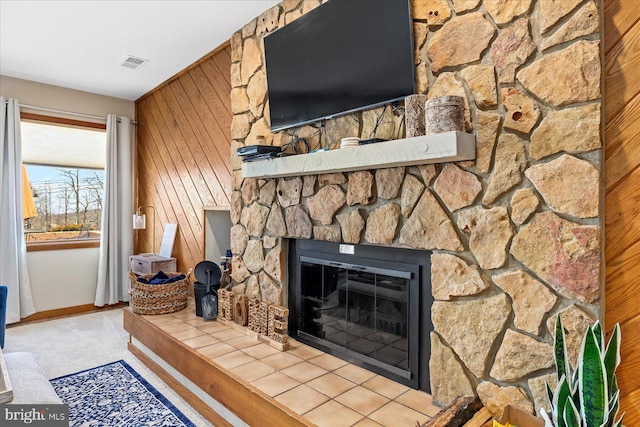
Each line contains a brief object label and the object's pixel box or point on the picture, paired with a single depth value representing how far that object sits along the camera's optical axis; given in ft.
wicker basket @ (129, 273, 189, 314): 10.32
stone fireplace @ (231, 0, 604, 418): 4.52
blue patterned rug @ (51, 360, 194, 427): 7.22
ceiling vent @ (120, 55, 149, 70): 11.33
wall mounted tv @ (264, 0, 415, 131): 6.13
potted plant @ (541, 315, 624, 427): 3.68
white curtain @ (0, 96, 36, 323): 12.64
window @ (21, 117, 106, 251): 13.94
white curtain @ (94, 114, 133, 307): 14.66
